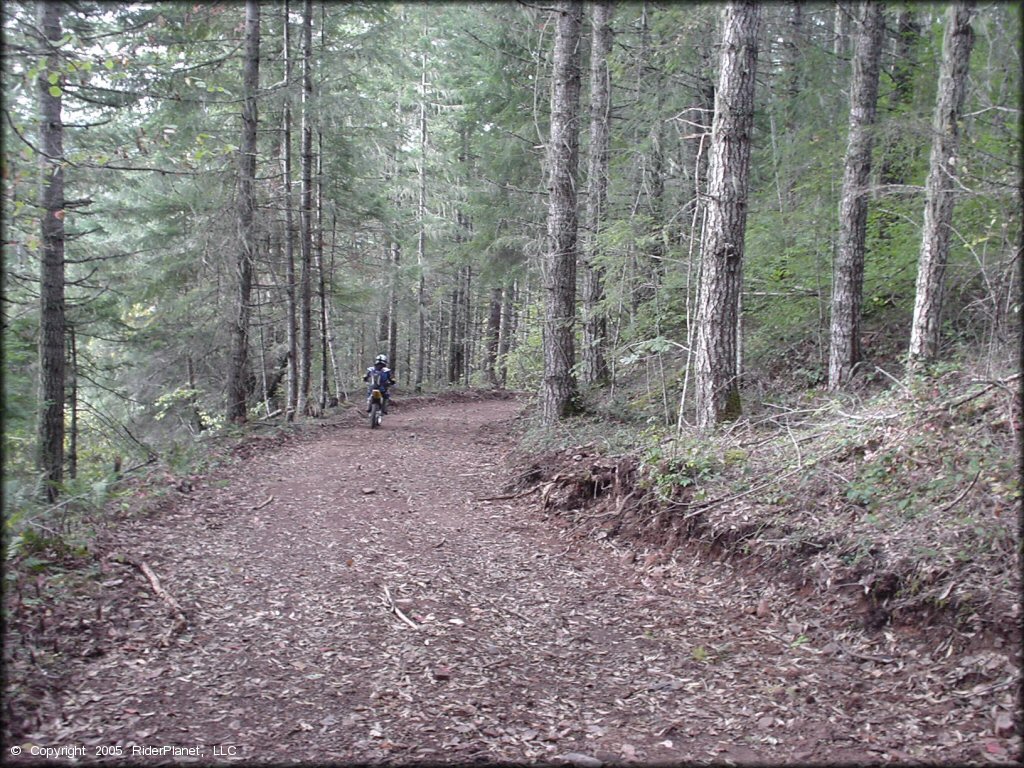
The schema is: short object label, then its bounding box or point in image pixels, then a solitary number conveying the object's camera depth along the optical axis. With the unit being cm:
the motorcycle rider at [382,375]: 1491
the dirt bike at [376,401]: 1495
